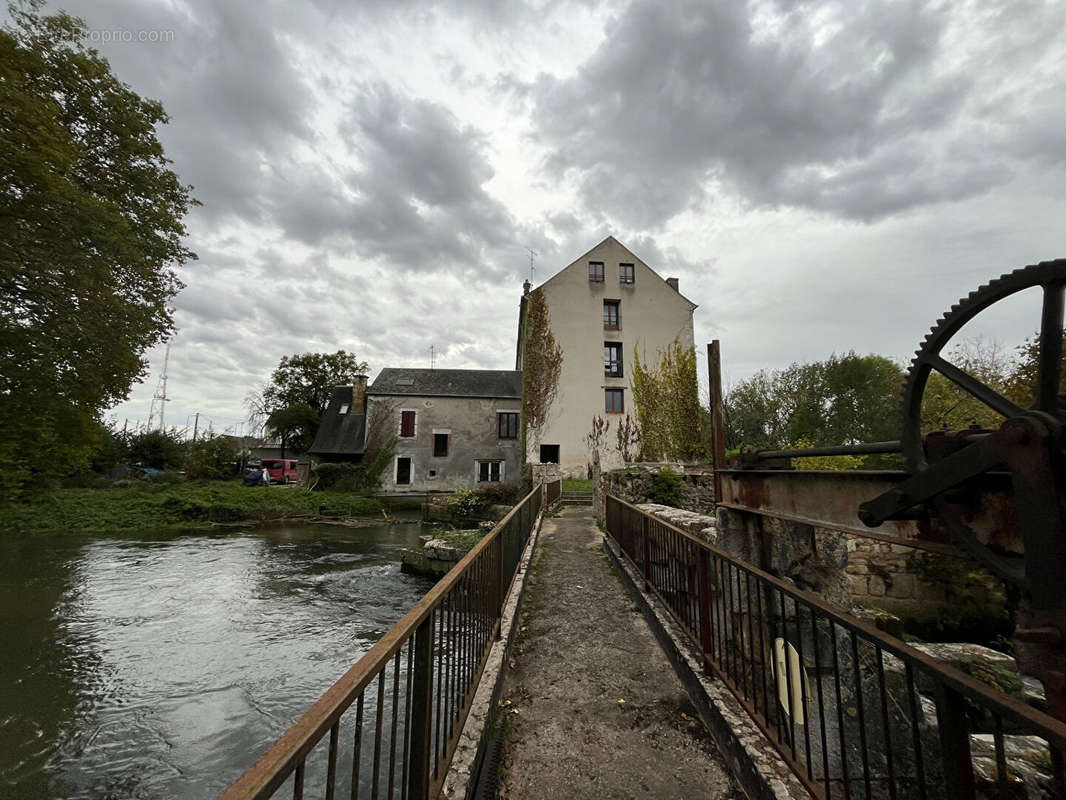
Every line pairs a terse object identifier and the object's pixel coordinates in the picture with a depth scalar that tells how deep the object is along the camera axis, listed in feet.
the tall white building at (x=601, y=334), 69.62
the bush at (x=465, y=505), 60.80
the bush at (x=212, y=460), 95.09
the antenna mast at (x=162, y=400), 154.16
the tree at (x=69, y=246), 24.99
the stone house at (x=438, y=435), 86.53
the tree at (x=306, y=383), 121.90
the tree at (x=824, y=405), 78.59
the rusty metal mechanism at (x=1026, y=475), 4.84
